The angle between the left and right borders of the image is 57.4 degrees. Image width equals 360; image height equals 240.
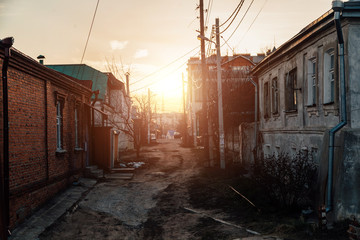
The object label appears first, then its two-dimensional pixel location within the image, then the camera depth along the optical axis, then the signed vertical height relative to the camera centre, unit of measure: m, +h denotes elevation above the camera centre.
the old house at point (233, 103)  23.16 +1.81
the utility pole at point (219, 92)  17.53 +1.82
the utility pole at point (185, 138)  40.78 -1.42
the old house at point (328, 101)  7.96 +0.69
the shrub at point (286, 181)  9.42 -1.66
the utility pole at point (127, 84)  33.96 +4.64
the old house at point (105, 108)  17.80 +1.80
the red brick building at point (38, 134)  8.57 -0.14
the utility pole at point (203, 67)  19.78 +3.66
